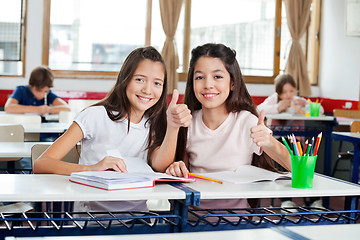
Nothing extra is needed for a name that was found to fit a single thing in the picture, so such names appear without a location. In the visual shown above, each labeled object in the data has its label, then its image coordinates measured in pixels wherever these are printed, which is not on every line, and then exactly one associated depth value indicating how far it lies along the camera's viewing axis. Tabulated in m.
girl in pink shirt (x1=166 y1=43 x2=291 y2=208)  2.26
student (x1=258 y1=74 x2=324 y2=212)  5.84
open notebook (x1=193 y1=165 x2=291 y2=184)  1.88
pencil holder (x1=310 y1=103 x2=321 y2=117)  5.58
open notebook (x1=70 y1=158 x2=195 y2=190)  1.62
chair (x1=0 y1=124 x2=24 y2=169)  3.48
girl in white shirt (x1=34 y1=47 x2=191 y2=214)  2.14
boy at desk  5.43
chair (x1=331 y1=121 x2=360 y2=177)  4.46
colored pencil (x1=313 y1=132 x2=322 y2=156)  1.81
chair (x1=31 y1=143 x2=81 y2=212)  2.37
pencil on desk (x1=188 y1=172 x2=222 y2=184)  1.85
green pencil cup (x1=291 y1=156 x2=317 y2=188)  1.78
